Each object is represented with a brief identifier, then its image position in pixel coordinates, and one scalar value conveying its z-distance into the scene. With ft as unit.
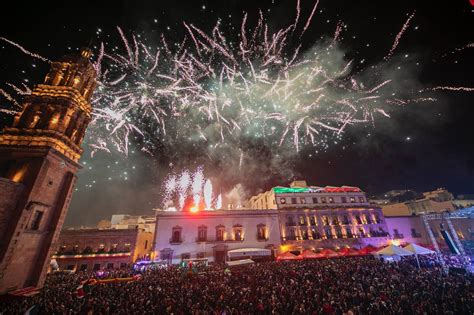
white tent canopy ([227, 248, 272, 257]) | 95.91
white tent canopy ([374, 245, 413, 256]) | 71.29
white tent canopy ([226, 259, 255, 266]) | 79.66
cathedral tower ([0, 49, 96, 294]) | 51.90
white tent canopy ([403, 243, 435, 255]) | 70.08
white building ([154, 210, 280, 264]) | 104.63
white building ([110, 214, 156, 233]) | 153.99
